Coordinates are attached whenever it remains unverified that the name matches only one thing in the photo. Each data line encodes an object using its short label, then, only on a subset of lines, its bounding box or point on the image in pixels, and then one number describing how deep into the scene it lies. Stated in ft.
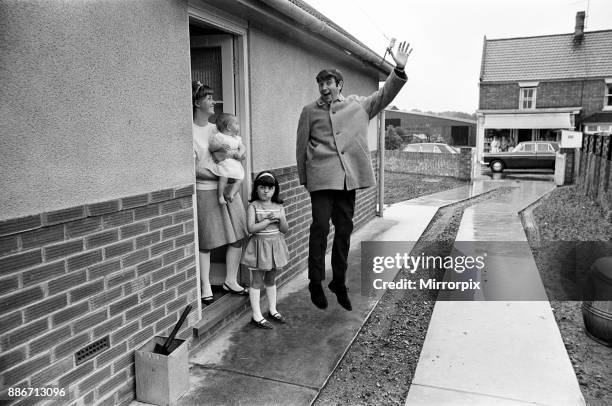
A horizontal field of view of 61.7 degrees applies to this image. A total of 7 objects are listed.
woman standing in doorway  14.25
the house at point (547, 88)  100.63
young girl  13.65
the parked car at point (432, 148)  84.12
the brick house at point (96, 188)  7.72
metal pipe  33.83
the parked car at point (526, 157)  77.00
